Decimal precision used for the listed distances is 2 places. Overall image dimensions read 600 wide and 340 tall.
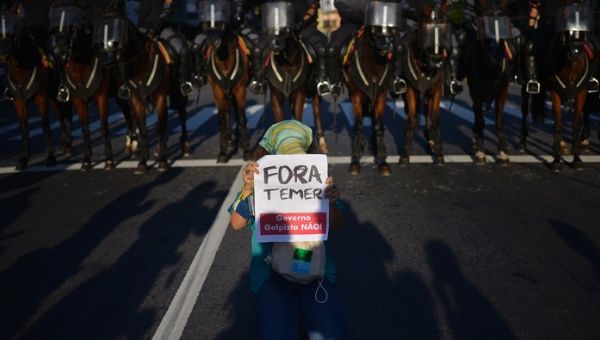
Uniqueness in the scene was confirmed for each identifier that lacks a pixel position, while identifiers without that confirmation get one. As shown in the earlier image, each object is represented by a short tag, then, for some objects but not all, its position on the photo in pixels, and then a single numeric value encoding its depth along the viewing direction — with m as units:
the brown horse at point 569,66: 7.98
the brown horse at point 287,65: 8.50
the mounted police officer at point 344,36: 9.01
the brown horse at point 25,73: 8.80
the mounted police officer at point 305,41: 9.38
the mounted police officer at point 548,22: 8.46
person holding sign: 3.08
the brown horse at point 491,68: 8.74
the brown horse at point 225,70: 8.94
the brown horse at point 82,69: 8.74
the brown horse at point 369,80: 8.43
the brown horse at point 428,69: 8.31
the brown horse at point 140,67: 8.50
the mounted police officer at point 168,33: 10.16
